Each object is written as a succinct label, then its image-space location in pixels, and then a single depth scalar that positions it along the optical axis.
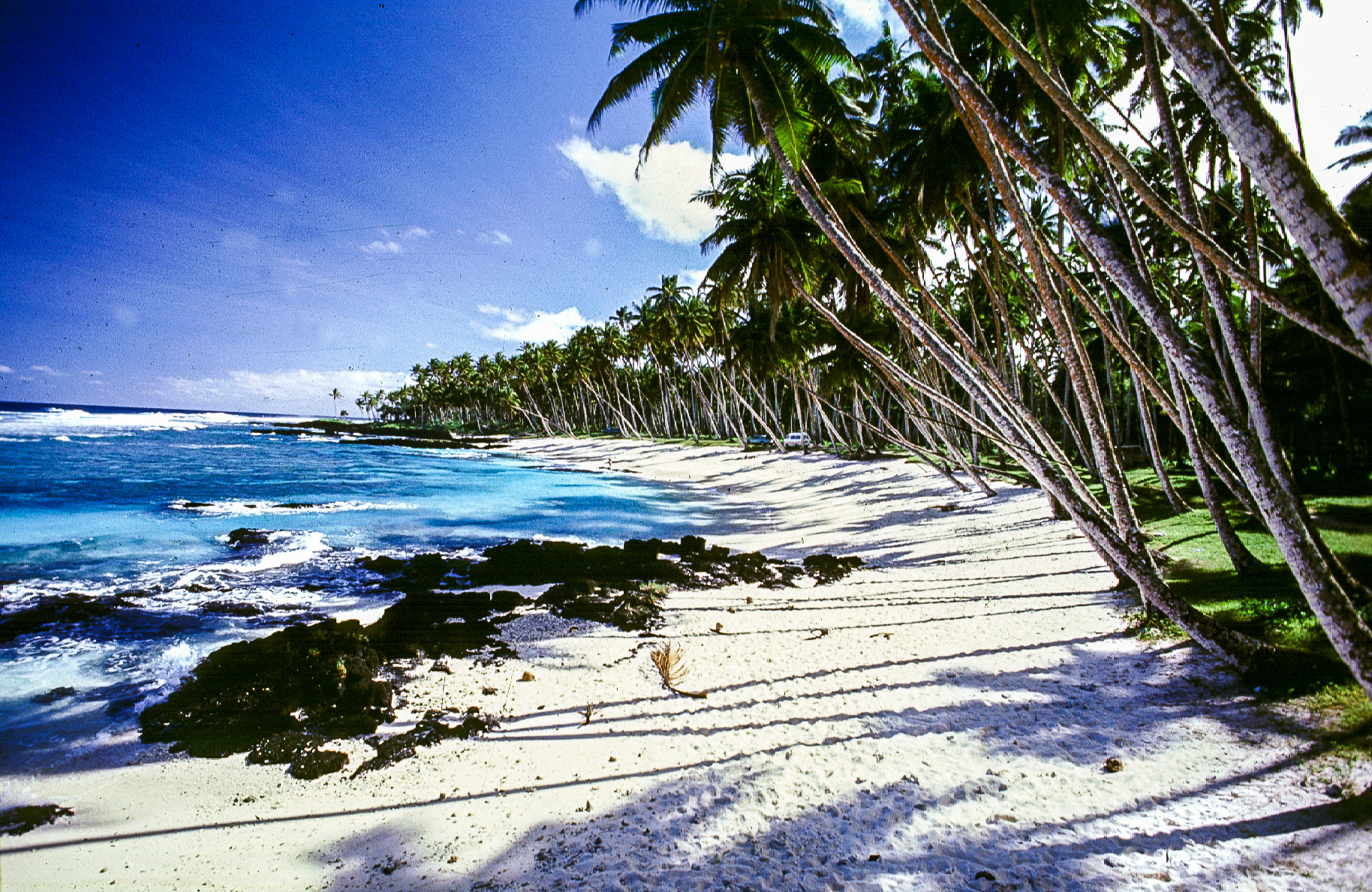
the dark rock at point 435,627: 8.06
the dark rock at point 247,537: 15.76
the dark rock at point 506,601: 9.94
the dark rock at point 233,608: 10.01
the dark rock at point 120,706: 6.52
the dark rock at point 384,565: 13.07
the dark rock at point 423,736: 5.31
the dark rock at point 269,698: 5.89
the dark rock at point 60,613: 9.13
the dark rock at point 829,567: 11.40
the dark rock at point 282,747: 5.40
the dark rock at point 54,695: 6.80
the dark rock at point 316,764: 5.10
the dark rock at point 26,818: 4.51
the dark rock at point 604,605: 9.02
